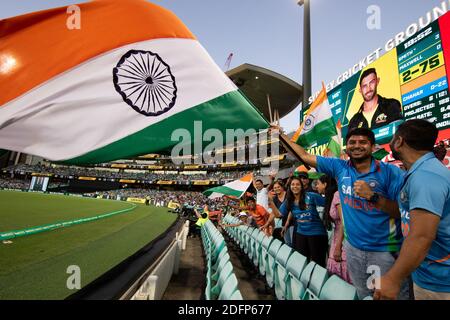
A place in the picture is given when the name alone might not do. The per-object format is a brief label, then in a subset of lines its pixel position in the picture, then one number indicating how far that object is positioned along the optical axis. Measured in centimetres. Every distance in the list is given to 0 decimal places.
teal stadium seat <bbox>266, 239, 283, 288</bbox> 367
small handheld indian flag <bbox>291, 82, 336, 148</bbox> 323
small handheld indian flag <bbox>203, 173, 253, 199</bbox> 795
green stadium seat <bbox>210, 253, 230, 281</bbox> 285
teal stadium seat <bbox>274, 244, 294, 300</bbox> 311
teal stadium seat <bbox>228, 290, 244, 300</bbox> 182
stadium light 1586
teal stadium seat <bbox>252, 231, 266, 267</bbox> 464
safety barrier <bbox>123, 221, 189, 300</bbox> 278
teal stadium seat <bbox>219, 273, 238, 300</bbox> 192
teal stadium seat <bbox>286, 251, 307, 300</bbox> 256
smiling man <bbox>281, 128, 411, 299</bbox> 190
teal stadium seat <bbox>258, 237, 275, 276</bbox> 413
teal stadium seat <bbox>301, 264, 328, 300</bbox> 228
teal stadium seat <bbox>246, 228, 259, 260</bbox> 522
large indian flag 186
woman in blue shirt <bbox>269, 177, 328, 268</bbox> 353
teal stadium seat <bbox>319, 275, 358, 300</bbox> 190
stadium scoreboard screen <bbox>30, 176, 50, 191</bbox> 4003
